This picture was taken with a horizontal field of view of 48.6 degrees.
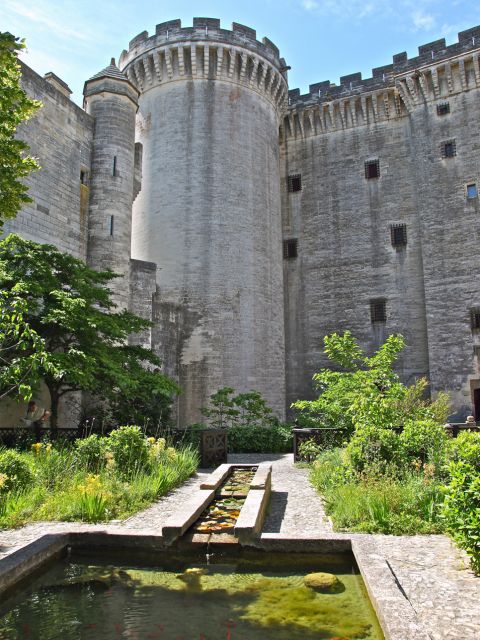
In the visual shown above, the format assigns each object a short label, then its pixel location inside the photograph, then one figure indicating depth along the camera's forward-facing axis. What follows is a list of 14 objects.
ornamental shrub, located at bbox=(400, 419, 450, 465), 7.75
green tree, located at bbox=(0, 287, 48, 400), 6.71
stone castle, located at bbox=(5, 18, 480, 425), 18.80
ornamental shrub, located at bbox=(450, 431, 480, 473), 5.07
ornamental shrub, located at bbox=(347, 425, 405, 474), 7.58
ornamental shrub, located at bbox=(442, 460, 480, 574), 4.39
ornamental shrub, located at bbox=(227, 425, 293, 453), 15.32
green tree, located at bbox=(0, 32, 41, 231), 7.20
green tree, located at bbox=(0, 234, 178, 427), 11.27
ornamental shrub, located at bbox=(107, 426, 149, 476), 8.62
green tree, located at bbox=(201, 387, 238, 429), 16.93
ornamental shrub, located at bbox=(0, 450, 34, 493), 7.14
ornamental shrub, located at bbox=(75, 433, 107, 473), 8.64
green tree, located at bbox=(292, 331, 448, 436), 8.82
